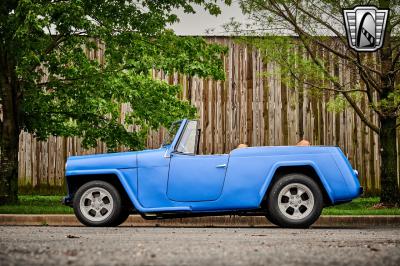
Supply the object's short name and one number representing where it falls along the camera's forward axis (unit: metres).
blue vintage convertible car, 10.22
